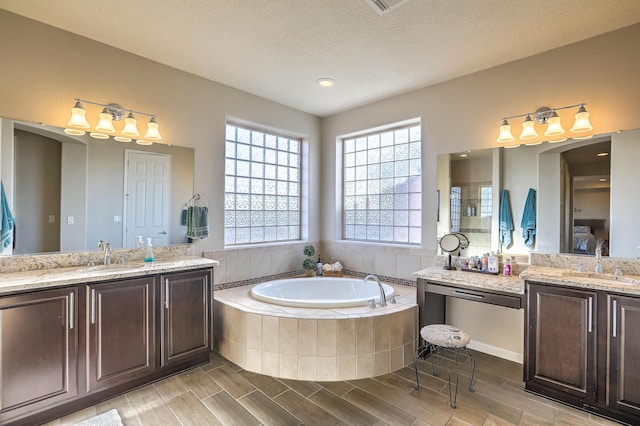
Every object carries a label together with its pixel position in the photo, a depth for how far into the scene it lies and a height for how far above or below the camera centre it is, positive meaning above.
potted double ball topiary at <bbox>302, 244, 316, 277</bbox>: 3.96 -0.65
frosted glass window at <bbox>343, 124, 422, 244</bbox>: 3.74 +0.35
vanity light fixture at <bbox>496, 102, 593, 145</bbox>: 2.40 +0.75
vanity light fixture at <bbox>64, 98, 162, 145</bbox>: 2.41 +0.72
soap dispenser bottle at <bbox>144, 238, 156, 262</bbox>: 2.70 -0.39
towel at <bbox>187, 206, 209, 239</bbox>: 3.10 -0.11
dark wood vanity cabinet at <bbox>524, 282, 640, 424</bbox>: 1.96 -0.93
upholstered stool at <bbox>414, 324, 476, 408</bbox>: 2.27 -1.27
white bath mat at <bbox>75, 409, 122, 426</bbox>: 1.93 -1.36
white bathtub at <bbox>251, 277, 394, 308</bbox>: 3.46 -0.91
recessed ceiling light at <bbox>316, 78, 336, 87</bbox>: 3.23 +1.40
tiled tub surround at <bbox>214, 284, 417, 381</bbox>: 2.47 -1.07
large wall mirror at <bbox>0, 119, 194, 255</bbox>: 2.29 +0.18
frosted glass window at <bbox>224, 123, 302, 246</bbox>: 3.70 +0.32
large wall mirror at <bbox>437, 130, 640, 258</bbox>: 2.38 +0.19
